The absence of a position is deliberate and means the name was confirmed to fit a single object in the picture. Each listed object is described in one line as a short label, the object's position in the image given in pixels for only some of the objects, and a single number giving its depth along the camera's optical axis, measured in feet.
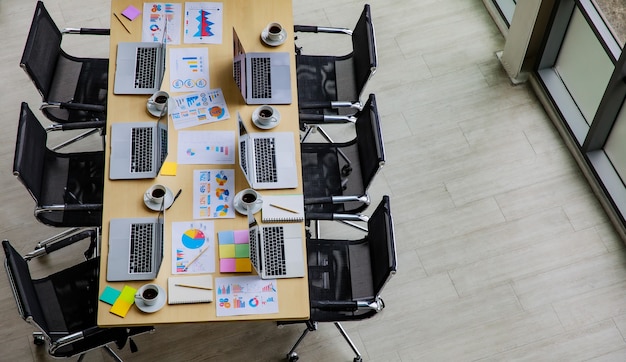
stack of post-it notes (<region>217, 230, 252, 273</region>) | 14.06
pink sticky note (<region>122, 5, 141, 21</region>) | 16.79
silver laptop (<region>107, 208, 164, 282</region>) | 13.92
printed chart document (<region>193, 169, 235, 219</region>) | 14.62
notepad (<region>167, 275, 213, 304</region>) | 13.74
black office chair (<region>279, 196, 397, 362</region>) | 14.44
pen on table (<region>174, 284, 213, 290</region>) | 13.85
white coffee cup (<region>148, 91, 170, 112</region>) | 15.61
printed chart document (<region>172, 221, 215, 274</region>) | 14.06
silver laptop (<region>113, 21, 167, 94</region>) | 15.90
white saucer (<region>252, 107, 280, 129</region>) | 15.69
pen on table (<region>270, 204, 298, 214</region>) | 14.74
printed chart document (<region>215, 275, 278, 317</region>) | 13.71
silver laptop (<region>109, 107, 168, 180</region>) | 14.96
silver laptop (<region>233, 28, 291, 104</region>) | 15.80
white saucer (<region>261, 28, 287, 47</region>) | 16.75
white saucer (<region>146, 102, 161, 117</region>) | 15.62
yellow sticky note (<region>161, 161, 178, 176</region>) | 14.99
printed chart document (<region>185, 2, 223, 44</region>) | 16.62
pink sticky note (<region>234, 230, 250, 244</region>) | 14.35
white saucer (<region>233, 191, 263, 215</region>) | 14.64
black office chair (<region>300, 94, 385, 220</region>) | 15.64
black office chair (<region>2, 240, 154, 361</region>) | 13.56
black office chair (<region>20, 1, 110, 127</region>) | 16.31
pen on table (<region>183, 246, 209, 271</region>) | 14.06
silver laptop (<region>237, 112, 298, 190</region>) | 15.07
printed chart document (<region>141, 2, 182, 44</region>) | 16.61
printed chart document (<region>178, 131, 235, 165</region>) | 15.16
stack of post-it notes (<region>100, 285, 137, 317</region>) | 13.58
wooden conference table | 13.70
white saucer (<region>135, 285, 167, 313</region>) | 13.58
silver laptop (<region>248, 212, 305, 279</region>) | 14.10
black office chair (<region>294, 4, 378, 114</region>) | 17.01
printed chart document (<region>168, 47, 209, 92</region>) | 16.03
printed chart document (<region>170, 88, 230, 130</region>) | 15.61
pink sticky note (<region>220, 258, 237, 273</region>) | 14.03
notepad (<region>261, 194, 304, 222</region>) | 14.67
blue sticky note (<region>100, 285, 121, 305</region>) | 13.65
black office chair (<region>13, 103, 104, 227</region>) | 15.07
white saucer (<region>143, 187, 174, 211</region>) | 14.57
